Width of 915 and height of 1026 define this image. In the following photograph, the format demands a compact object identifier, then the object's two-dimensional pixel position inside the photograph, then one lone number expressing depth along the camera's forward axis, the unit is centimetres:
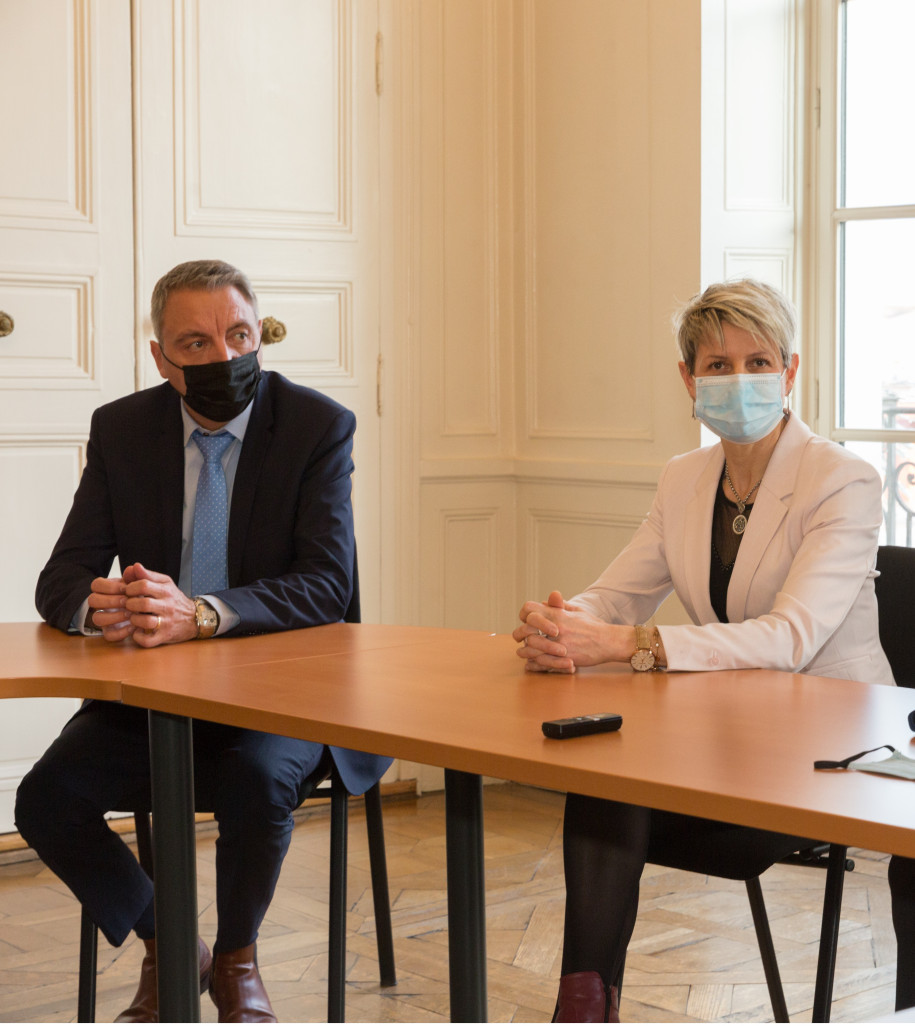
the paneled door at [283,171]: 373
